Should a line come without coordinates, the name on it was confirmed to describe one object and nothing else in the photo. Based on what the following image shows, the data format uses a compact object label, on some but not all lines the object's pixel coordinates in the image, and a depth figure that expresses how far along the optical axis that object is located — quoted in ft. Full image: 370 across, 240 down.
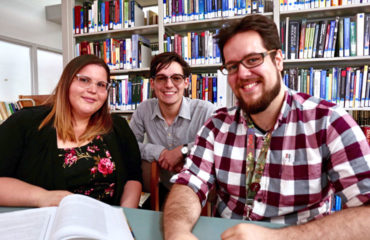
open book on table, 2.03
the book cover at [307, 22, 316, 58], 7.45
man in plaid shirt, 2.81
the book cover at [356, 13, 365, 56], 7.07
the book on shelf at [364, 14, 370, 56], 7.05
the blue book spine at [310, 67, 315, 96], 7.57
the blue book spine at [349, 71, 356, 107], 7.25
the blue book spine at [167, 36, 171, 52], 8.75
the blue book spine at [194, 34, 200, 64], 8.55
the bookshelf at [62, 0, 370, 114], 7.47
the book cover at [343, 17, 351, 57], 7.19
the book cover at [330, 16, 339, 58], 7.28
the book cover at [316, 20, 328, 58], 7.38
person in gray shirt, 6.14
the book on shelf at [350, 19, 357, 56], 7.17
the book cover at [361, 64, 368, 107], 7.15
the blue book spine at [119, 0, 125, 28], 9.27
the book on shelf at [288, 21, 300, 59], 7.57
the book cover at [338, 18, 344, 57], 7.29
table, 2.44
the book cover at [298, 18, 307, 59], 7.50
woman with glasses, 4.00
